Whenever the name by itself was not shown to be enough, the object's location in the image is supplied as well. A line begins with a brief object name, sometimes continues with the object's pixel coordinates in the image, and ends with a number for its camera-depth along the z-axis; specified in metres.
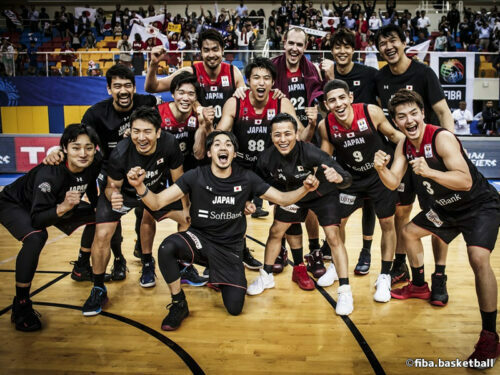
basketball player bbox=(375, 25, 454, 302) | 4.56
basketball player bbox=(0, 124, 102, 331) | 3.75
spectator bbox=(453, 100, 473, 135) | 12.76
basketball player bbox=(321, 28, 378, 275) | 4.86
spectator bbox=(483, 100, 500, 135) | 14.02
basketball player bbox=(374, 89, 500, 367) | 3.19
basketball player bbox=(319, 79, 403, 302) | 4.25
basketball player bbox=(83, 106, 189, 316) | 4.02
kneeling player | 3.89
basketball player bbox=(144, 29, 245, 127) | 4.92
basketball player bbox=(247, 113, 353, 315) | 4.07
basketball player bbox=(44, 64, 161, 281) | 4.43
